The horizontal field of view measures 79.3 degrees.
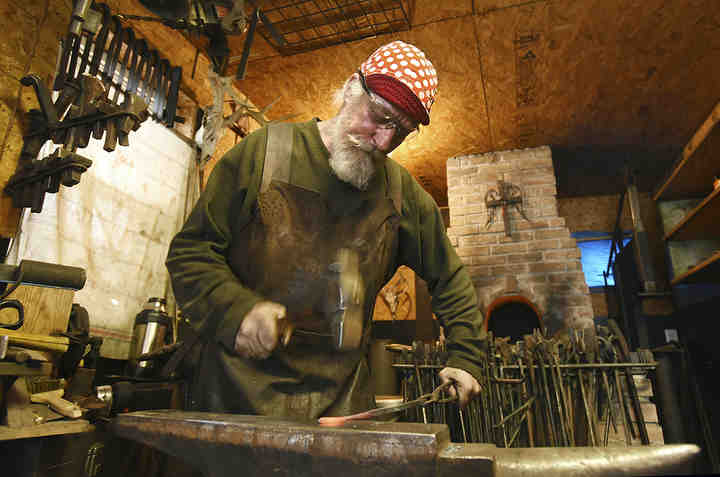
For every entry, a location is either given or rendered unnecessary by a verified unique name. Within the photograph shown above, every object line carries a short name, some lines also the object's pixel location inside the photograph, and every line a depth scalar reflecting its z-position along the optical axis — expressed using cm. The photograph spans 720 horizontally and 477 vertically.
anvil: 61
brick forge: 484
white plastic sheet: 290
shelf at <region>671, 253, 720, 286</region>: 433
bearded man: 132
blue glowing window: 767
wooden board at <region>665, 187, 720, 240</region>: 432
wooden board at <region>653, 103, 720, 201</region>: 423
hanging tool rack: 225
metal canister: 325
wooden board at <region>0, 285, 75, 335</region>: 216
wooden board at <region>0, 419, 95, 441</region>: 154
